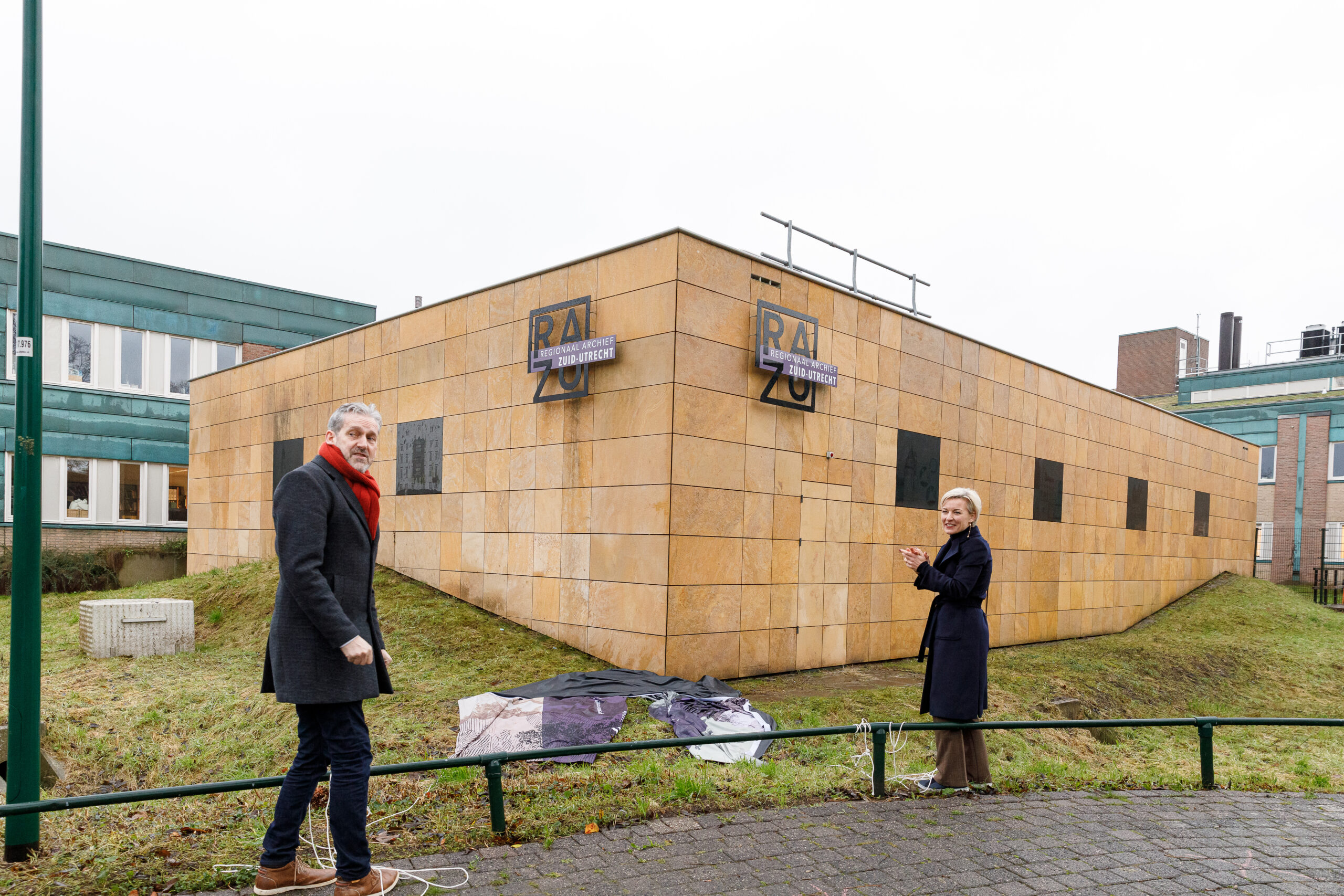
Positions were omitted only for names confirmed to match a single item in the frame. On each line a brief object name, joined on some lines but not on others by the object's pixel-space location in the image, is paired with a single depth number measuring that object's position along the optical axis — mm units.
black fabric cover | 8992
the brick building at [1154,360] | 47062
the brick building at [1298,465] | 34562
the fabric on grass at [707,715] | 8023
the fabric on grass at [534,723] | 7582
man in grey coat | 3721
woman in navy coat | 5691
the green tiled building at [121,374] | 24562
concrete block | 12070
